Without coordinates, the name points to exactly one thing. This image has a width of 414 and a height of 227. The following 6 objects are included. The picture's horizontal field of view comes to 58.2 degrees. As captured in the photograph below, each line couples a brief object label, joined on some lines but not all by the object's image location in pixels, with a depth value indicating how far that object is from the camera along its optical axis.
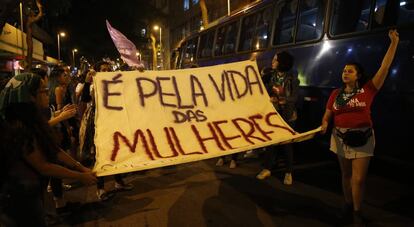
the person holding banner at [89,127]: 4.64
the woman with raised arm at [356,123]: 3.56
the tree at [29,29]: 19.14
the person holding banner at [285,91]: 5.19
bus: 4.54
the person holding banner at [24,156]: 2.28
